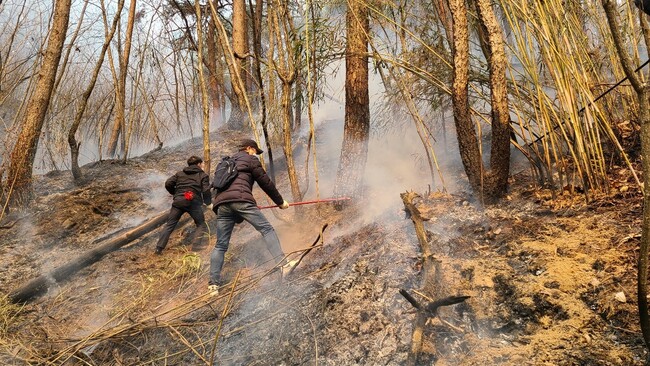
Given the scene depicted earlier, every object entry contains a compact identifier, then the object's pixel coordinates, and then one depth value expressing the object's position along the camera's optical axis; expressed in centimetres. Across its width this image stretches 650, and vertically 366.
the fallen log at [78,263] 537
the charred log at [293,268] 473
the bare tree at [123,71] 983
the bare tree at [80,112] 845
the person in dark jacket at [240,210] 510
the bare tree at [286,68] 627
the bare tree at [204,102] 716
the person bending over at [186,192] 645
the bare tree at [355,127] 668
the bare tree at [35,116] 705
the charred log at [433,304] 285
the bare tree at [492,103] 498
